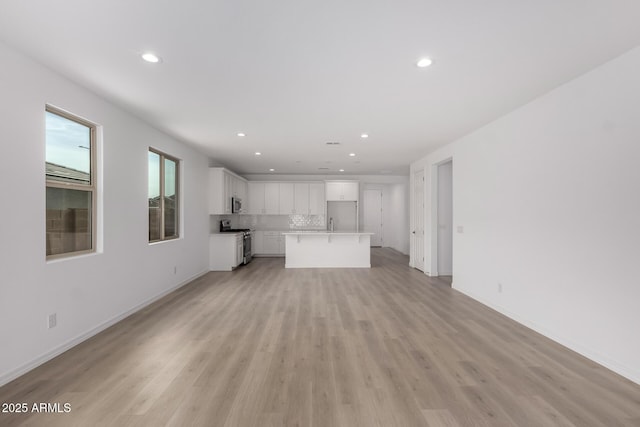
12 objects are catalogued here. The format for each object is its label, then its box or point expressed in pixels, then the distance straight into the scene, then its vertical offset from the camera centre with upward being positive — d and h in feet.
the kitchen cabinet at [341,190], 29.86 +2.41
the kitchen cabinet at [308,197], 29.73 +1.68
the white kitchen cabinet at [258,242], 29.91 -2.99
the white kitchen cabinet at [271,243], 29.89 -3.09
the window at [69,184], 9.20 +1.02
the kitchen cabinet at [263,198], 29.60 +1.57
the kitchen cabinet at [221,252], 22.47 -3.02
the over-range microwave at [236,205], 24.53 +0.73
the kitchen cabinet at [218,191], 22.54 +1.75
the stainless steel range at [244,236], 25.17 -2.10
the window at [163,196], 15.15 +0.96
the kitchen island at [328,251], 23.81 -3.14
